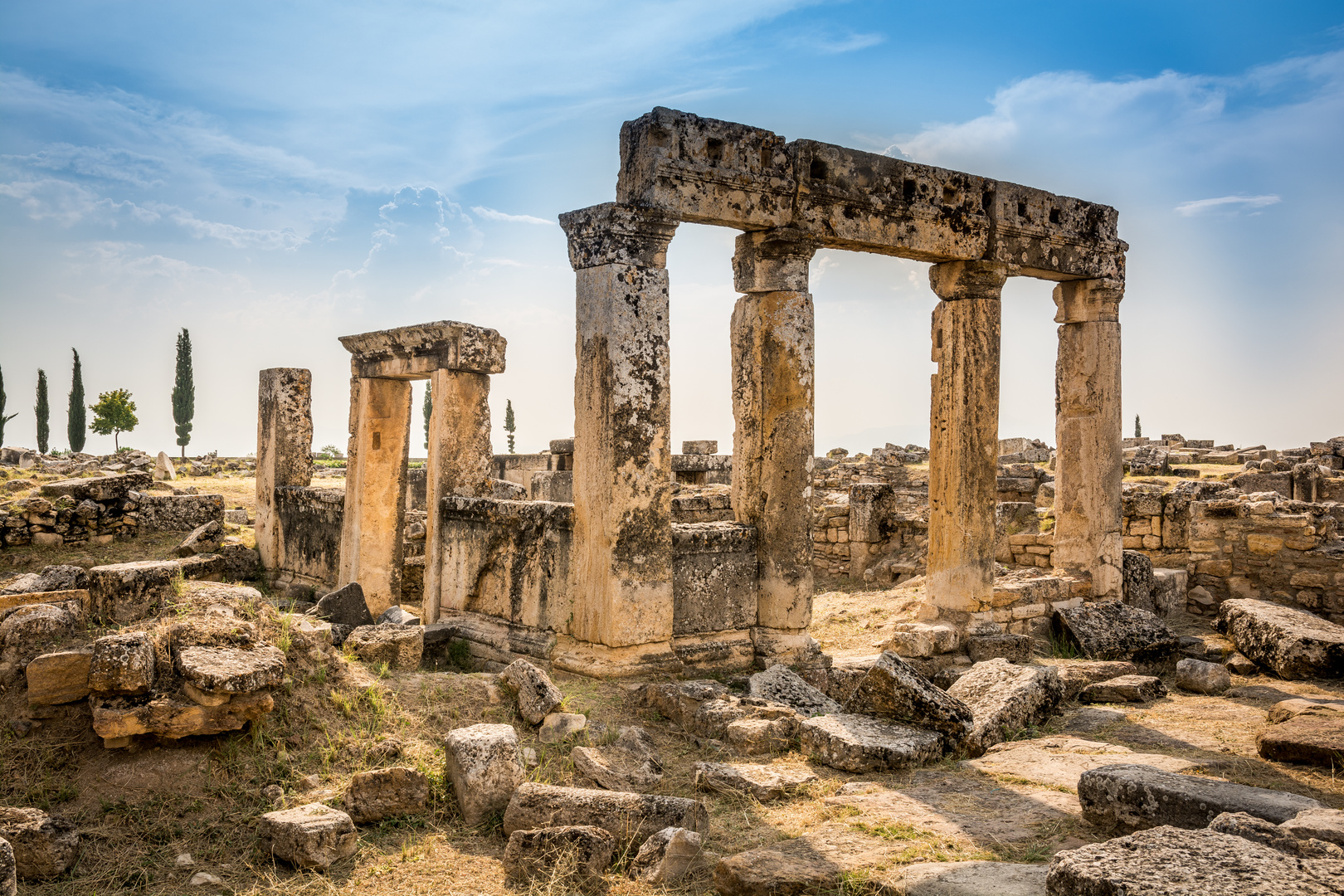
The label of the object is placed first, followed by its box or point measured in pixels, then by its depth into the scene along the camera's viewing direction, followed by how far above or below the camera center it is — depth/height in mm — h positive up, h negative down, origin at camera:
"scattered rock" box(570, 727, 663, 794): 5258 -1874
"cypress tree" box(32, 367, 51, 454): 43750 +1721
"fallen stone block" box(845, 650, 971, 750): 6176 -1694
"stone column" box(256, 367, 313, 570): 11617 +233
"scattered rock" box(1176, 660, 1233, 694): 8039 -1968
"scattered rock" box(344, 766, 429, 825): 4777 -1815
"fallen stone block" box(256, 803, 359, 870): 4277 -1833
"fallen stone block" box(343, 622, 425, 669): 7082 -1497
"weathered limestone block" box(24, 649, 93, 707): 4859 -1203
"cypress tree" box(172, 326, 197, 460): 45469 +3072
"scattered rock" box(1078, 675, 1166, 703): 7738 -2008
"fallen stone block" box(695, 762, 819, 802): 5309 -1934
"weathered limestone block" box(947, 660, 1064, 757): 6418 -1841
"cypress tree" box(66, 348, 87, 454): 42094 +1663
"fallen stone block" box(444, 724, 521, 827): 4926 -1739
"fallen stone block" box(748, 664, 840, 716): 6984 -1847
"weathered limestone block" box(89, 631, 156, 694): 4715 -1115
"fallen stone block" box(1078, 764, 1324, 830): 4371 -1693
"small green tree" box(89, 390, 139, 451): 41000 +1919
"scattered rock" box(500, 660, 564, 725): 6215 -1637
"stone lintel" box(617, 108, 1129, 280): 7418 +2396
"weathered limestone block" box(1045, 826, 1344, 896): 3162 -1498
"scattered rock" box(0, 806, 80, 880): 4070 -1766
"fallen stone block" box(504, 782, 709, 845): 4555 -1812
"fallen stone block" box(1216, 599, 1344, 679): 8297 -1726
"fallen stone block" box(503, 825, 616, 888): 4242 -1901
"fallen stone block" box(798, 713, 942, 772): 5766 -1864
